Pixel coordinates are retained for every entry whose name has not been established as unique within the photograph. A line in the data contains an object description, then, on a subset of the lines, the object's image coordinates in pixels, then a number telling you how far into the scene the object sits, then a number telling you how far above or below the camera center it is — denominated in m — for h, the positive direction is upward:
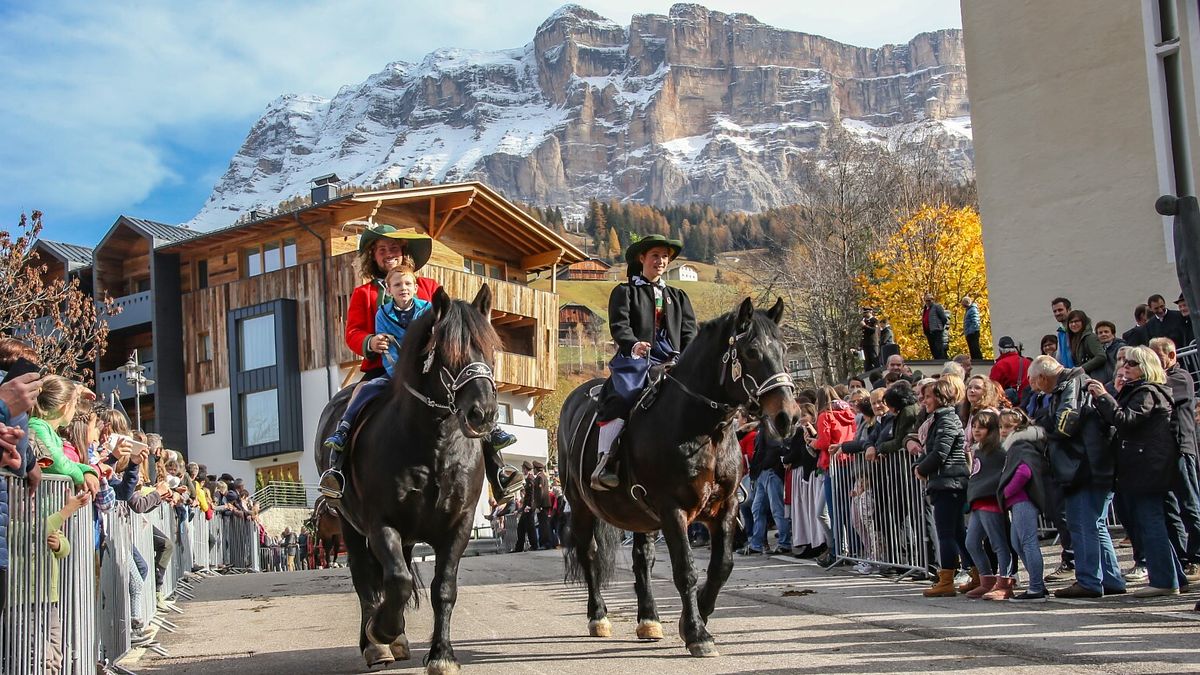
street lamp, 33.00 +2.85
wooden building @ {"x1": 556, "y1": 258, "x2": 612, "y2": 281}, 173.43 +25.42
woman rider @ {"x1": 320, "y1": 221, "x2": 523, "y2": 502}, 9.05 +1.33
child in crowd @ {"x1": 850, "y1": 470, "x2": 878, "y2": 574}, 14.57 -0.90
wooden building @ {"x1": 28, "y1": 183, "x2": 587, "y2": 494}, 49.34 +6.75
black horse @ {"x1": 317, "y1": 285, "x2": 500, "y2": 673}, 8.00 -0.01
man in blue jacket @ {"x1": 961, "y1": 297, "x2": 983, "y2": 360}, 30.05 +2.54
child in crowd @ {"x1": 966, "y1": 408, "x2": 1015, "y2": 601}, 11.41 -0.73
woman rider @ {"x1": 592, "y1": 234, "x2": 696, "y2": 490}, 9.70 +1.00
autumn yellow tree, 45.50 +5.93
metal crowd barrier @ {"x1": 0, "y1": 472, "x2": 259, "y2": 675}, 7.03 -0.72
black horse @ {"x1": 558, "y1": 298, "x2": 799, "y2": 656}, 8.56 +0.01
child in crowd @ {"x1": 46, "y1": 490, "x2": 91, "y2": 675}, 7.61 -0.63
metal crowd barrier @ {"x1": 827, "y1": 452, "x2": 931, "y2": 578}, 13.62 -0.85
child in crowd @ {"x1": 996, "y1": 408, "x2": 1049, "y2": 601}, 11.24 -0.55
